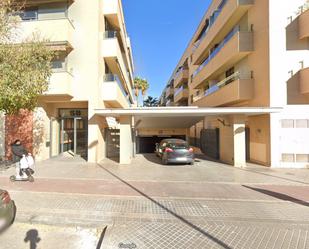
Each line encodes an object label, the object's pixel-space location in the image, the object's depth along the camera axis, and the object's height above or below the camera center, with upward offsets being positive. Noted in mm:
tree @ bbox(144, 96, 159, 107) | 70762 +9633
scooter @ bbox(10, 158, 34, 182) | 8148 -1809
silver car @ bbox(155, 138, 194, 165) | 11562 -1369
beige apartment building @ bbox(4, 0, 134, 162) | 12188 +3674
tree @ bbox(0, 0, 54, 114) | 7567 +2342
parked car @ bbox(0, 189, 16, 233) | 4000 -1665
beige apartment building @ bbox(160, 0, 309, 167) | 11258 +2940
